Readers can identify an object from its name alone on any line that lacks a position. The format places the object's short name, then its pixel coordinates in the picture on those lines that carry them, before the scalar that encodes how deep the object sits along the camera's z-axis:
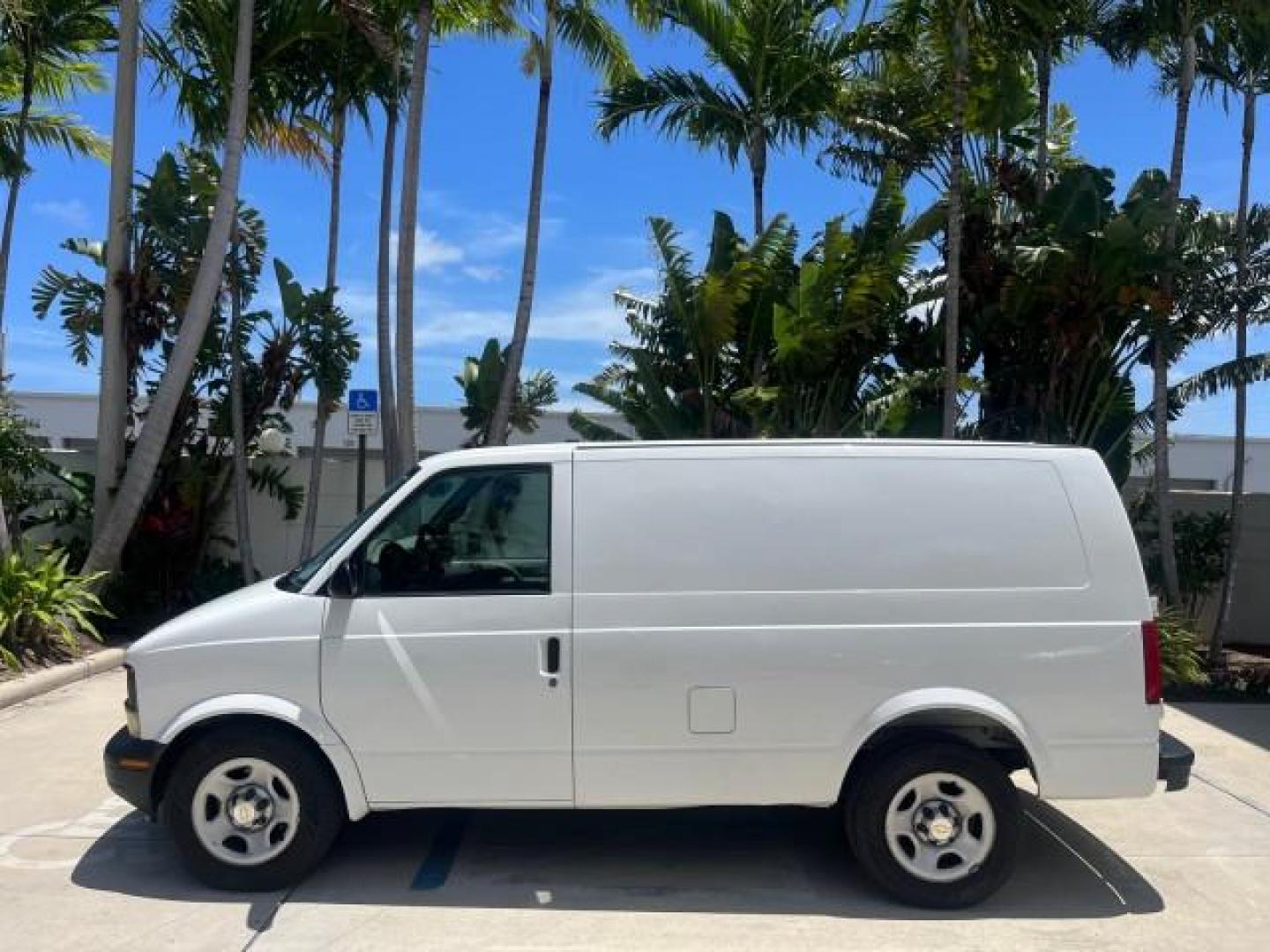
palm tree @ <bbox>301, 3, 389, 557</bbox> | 13.36
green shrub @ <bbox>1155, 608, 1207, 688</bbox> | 9.99
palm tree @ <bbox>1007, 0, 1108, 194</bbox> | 10.81
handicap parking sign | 12.78
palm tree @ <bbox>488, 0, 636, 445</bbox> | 13.95
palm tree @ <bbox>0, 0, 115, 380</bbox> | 13.52
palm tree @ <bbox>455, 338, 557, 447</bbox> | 15.06
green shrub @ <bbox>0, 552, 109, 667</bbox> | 9.46
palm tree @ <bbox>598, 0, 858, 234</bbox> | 14.25
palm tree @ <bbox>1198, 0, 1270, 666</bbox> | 11.18
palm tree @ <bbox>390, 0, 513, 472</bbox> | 12.65
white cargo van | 4.99
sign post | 12.63
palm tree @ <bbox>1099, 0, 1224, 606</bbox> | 10.88
